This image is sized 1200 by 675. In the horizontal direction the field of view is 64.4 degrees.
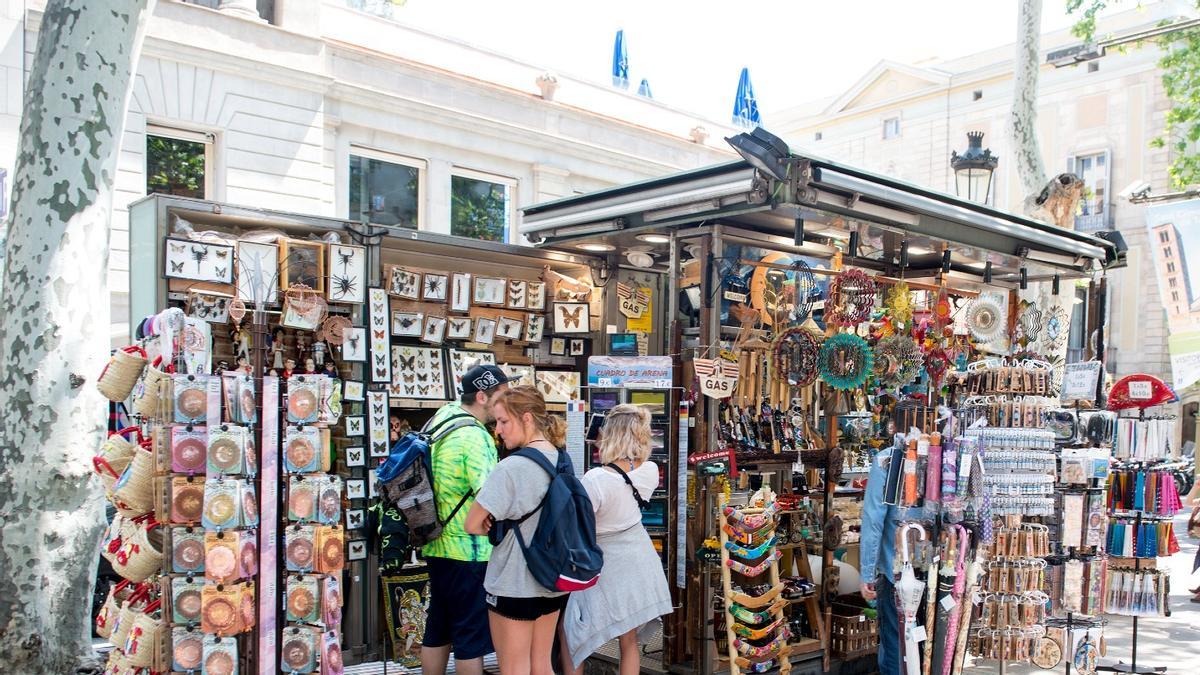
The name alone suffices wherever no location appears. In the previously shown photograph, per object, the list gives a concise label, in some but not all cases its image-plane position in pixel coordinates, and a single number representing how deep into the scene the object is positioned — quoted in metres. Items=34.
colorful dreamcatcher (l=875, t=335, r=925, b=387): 6.77
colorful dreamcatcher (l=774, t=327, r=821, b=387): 6.36
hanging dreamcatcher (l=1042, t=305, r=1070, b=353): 7.50
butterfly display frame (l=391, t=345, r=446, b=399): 6.73
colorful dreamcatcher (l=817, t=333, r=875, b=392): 6.43
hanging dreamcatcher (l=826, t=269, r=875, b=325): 6.62
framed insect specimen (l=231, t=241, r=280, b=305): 5.80
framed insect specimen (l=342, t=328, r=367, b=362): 6.31
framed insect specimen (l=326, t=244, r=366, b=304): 6.18
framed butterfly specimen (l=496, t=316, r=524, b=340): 7.27
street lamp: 9.26
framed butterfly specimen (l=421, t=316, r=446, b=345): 6.91
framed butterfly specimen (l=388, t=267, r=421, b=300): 6.67
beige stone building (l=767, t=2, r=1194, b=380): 24.88
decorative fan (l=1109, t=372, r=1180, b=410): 6.89
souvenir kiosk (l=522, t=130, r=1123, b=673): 5.55
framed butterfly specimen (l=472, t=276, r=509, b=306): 7.10
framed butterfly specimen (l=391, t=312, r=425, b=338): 6.73
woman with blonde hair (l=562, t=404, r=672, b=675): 4.79
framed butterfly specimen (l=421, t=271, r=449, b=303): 6.83
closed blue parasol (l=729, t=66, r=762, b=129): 19.91
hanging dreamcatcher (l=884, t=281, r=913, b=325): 7.02
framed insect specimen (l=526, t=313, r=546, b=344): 7.38
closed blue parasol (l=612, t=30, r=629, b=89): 17.41
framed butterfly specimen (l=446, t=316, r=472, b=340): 7.05
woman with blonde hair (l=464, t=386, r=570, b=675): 4.03
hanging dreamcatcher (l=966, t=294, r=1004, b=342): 7.34
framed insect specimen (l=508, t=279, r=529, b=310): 7.28
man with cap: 4.67
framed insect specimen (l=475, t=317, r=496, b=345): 7.14
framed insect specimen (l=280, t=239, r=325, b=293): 5.99
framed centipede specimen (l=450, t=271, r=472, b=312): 6.99
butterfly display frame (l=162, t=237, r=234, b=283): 5.54
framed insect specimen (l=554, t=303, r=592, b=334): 7.31
